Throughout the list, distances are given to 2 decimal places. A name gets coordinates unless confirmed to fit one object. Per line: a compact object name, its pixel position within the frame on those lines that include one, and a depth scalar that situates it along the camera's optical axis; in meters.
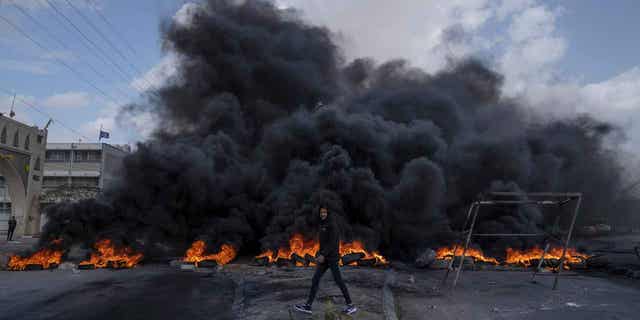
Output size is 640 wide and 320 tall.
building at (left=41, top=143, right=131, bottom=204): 55.38
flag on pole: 46.91
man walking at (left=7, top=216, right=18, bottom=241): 30.52
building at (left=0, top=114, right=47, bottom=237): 32.53
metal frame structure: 10.43
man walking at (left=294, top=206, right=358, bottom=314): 8.09
